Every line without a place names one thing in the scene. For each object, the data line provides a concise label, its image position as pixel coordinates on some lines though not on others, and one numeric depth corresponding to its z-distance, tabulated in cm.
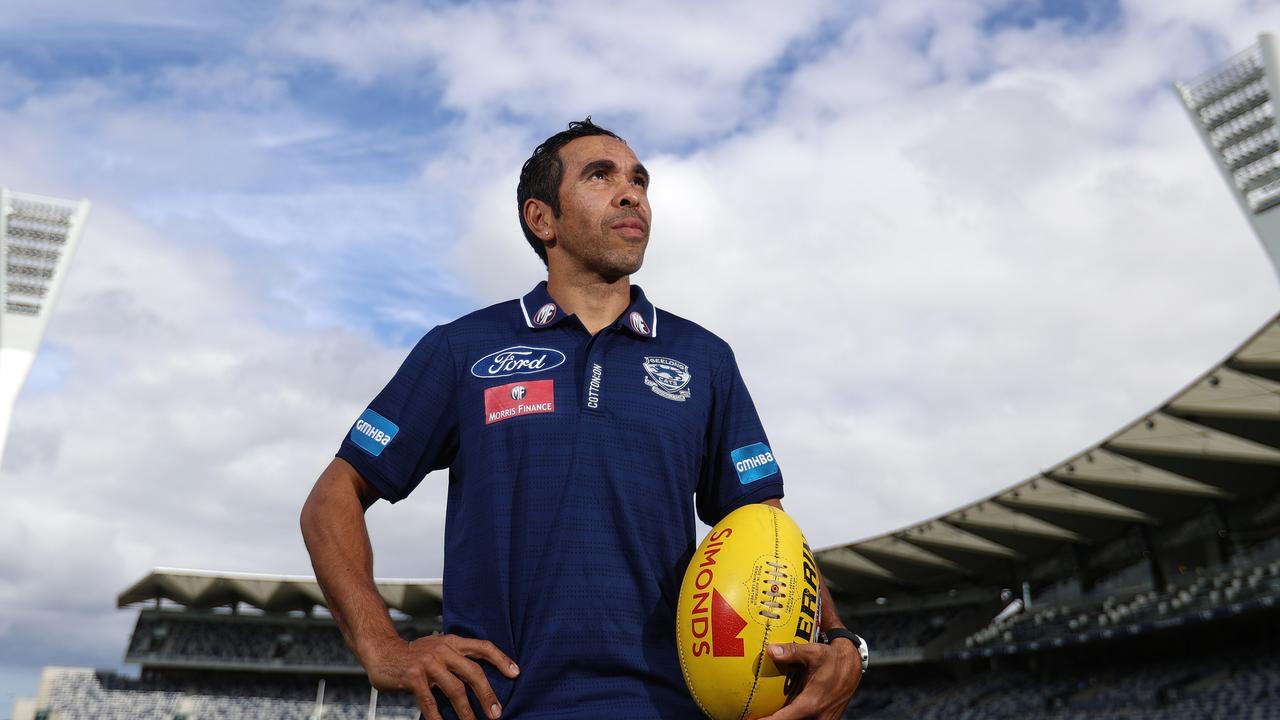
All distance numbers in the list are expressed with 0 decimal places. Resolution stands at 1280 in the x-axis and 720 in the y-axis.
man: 248
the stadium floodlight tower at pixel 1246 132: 2780
